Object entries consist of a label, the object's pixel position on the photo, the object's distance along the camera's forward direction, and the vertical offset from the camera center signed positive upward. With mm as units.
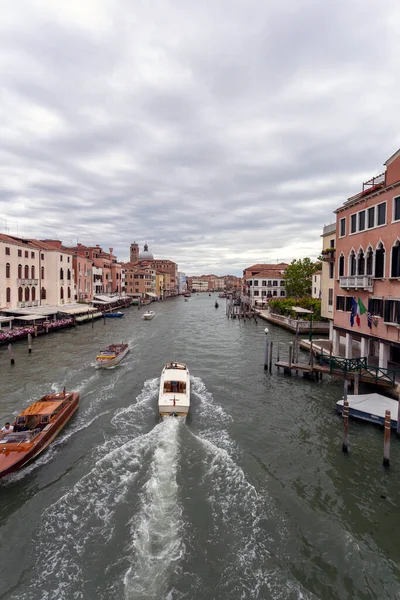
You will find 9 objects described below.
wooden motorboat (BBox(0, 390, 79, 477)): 12862 -6063
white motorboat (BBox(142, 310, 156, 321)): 65250 -4986
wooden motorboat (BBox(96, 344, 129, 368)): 27927 -5521
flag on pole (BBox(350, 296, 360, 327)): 22531 -1083
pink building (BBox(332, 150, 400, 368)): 19312 +1701
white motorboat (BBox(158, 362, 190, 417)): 17250 -5512
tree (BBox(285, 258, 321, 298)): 67812 +3264
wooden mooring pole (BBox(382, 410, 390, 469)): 12836 -5683
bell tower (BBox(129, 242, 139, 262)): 168475 +18783
